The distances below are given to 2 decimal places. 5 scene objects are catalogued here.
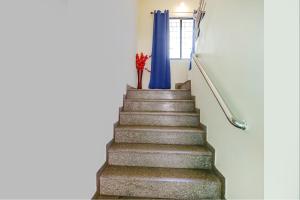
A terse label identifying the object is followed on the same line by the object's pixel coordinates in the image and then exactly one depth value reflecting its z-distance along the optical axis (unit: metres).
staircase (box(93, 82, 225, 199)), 1.74
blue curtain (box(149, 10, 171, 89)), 4.64
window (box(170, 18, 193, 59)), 4.80
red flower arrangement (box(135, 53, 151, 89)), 4.12
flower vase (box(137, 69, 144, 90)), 4.13
